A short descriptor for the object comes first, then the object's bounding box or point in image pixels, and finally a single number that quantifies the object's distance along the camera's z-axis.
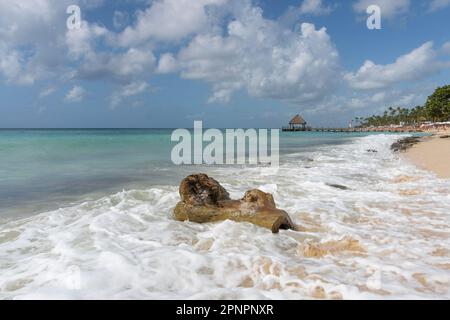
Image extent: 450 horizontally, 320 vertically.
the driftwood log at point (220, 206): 6.33
